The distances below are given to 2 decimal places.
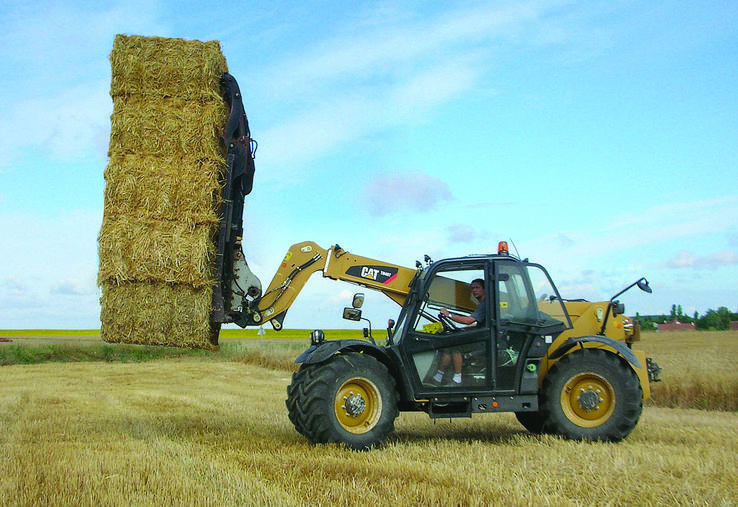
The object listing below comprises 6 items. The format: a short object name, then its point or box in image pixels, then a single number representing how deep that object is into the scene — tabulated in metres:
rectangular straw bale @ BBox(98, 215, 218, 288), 8.56
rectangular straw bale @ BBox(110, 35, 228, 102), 9.00
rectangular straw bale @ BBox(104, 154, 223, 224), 8.70
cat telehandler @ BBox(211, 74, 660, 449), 7.91
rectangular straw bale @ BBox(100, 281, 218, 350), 8.60
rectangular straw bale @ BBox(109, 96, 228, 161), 8.88
